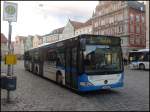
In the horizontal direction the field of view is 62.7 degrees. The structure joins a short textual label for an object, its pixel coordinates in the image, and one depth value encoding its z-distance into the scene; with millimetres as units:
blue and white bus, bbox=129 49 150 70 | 14548
